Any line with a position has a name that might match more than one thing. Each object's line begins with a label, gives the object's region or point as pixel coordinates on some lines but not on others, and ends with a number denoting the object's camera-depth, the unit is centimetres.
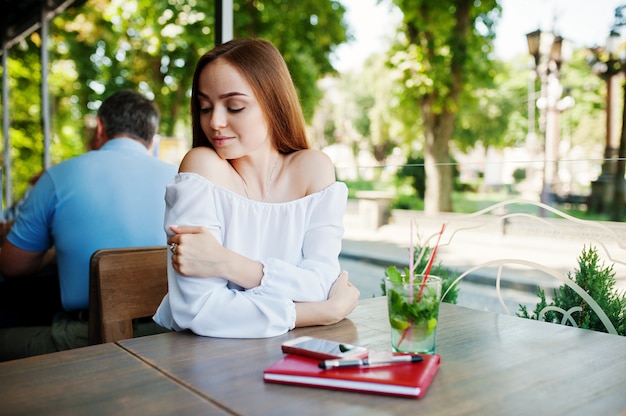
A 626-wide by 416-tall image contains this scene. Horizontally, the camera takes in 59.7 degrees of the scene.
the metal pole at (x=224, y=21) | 295
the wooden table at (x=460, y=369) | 77
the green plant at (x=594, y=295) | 162
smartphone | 92
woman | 117
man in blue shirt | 198
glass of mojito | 98
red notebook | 81
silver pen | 88
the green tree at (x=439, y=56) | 781
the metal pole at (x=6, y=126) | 795
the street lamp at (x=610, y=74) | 652
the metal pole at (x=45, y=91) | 652
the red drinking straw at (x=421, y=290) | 98
